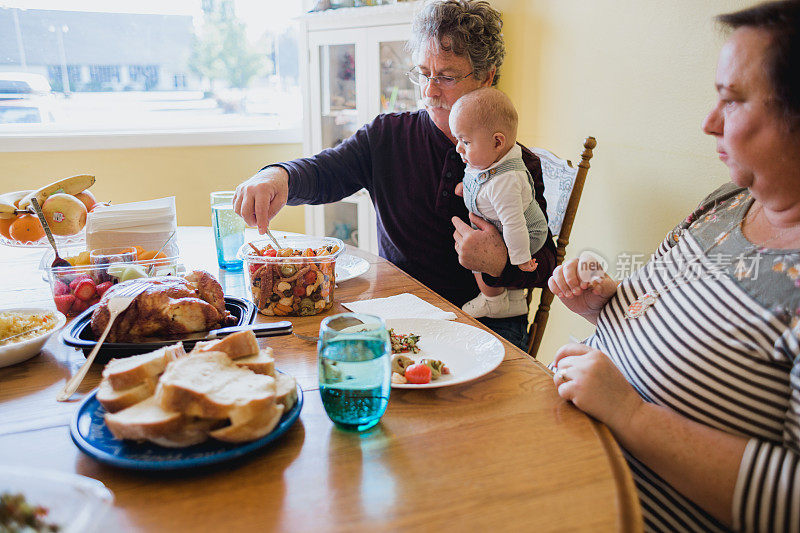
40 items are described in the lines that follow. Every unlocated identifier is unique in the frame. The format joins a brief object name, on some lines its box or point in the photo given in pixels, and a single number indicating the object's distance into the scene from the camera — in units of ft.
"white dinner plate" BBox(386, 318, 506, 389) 3.34
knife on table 3.34
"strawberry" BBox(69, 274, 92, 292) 4.18
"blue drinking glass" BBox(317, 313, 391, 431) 2.66
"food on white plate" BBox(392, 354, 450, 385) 3.21
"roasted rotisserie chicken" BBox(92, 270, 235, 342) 3.37
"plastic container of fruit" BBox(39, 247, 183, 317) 4.16
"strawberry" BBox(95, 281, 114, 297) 4.23
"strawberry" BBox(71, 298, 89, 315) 4.18
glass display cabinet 10.16
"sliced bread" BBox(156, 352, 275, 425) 2.41
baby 5.35
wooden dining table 2.18
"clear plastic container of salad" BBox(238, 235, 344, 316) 4.18
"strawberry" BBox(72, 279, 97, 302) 4.17
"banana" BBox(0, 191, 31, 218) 5.55
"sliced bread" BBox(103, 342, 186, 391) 2.64
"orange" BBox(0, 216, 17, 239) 5.61
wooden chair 6.19
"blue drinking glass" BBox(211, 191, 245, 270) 5.36
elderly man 5.55
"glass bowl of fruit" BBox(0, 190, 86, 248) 5.54
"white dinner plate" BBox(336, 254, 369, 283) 5.08
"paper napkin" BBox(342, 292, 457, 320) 4.28
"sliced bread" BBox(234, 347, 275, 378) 2.81
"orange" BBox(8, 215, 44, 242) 5.53
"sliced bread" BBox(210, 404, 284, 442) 2.40
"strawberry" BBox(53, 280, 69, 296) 4.17
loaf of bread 2.41
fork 3.04
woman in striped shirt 2.78
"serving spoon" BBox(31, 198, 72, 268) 4.76
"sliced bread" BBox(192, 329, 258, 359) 2.89
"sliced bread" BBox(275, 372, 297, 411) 2.67
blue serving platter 2.33
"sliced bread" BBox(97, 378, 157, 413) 2.58
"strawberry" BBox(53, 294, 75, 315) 4.15
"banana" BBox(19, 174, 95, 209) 5.73
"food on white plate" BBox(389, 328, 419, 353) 3.69
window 10.64
